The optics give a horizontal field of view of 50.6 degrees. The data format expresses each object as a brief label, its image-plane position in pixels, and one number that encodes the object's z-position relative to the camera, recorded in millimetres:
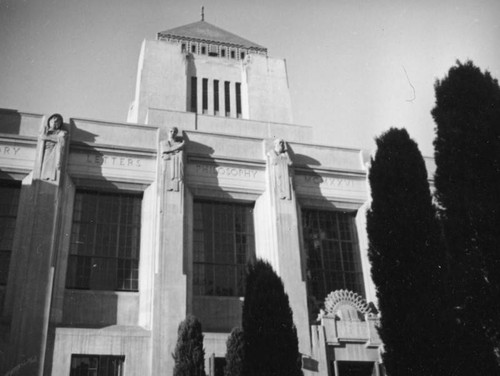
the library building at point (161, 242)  19516
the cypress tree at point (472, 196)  14570
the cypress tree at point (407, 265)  15023
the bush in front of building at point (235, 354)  16272
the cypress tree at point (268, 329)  15438
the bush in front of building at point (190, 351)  16750
